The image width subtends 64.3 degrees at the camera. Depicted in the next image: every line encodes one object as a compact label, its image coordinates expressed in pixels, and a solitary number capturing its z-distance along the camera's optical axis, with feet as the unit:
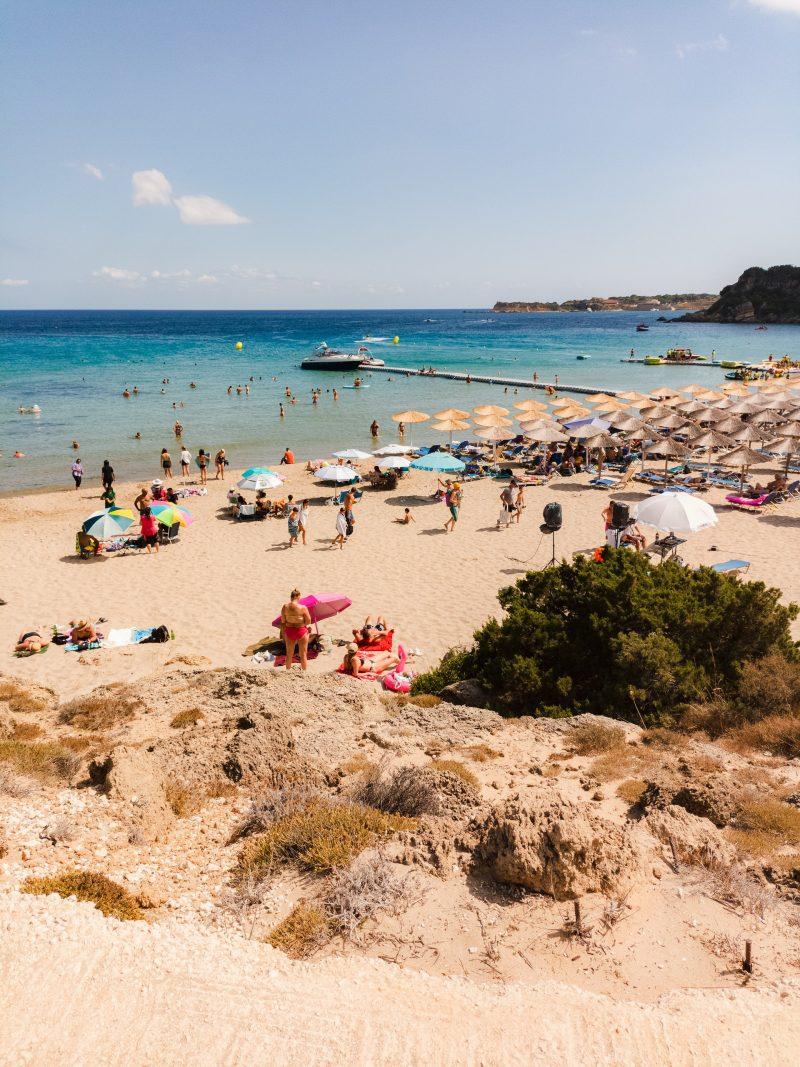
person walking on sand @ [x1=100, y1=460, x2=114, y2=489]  65.82
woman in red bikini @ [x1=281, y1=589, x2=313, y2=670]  30.25
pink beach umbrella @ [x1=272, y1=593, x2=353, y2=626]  34.35
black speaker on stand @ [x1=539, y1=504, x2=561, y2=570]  38.73
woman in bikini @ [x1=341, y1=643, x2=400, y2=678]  30.19
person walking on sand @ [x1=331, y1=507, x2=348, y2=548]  50.47
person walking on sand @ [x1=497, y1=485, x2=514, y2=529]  54.54
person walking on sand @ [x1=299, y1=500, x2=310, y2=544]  51.69
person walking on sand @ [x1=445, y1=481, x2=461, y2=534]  54.39
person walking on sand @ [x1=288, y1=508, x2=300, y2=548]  51.19
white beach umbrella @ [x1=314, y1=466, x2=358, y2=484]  64.85
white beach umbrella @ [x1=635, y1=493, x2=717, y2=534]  41.32
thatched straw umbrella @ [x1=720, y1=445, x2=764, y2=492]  58.49
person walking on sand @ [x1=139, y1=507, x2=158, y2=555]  49.73
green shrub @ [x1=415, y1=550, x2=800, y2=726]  23.54
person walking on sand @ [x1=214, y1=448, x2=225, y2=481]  74.74
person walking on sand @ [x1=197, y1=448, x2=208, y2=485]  73.51
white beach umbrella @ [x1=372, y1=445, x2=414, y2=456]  75.22
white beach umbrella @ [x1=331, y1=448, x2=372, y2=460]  70.38
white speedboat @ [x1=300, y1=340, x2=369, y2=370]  183.52
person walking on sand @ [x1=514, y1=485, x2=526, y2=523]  55.77
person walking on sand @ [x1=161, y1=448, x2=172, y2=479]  74.33
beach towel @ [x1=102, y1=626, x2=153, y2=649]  34.96
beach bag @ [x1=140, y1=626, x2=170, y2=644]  35.27
